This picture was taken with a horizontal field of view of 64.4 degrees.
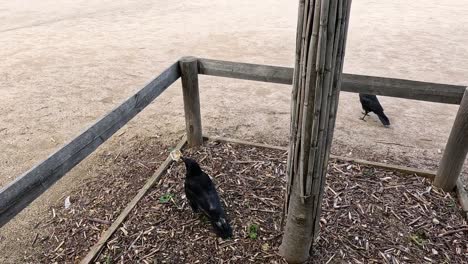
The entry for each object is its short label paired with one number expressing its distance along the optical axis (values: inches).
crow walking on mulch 108.5
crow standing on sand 184.2
